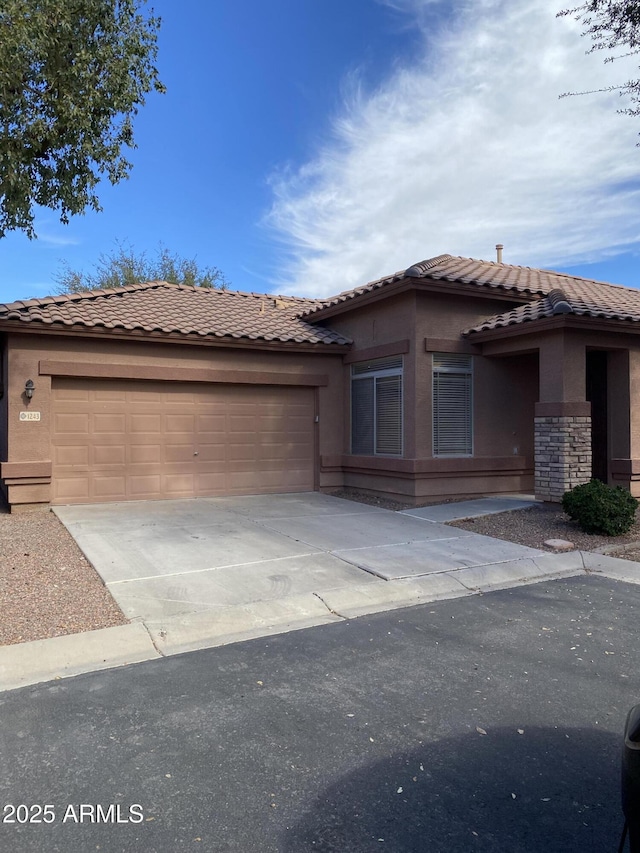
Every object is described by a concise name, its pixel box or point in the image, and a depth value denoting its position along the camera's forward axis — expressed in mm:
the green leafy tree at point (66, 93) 8812
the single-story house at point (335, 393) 11883
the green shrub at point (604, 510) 9398
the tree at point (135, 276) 33281
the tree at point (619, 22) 7865
